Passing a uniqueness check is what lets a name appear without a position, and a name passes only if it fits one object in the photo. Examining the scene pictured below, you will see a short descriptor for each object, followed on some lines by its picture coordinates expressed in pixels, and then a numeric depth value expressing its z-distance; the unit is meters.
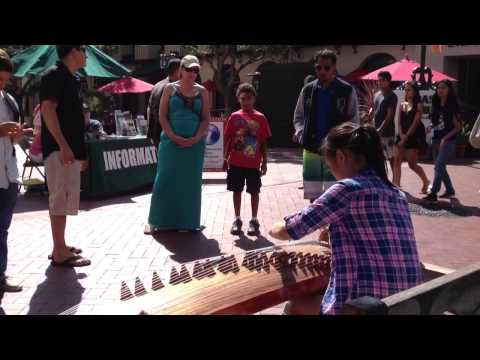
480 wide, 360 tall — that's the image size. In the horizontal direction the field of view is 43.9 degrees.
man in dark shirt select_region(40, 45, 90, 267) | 4.73
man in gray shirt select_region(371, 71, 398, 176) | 8.62
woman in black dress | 8.64
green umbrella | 10.25
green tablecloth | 8.82
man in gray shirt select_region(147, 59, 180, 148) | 6.71
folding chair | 9.38
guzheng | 2.23
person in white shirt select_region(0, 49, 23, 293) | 4.15
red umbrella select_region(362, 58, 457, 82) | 15.34
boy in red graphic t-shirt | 6.32
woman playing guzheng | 2.31
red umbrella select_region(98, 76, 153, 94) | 17.34
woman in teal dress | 6.04
